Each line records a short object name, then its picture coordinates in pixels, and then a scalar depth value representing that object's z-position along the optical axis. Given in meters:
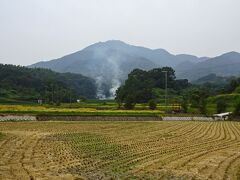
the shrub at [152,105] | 77.19
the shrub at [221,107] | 81.25
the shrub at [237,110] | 73.00
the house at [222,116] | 71.78
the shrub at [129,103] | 80.81
